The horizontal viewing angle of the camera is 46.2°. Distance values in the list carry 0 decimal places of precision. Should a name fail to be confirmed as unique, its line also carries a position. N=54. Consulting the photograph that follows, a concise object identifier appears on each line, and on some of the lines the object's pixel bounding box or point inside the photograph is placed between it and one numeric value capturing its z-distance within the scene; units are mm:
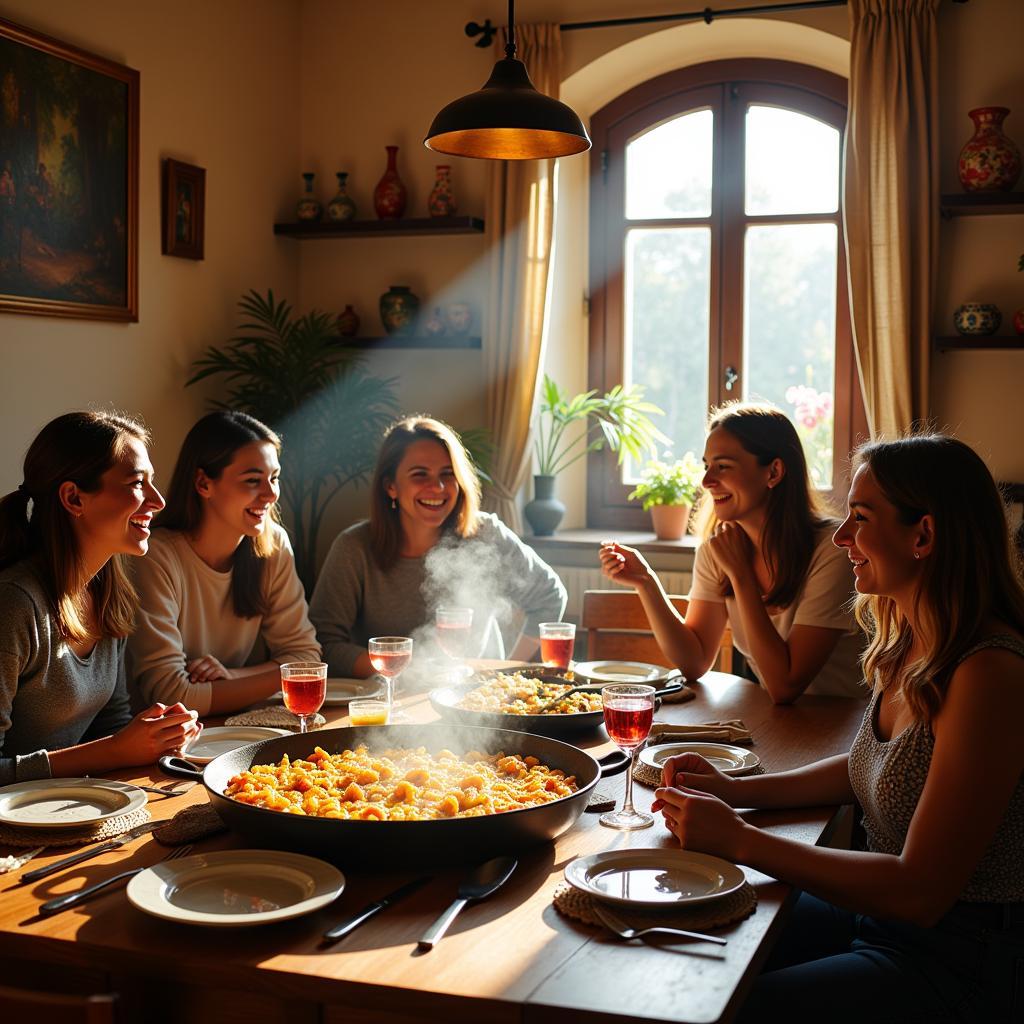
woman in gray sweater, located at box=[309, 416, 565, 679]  3160
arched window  4820
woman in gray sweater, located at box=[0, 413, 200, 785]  1975
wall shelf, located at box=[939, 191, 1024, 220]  4059
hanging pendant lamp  2436
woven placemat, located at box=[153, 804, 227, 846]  1626
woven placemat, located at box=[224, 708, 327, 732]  2242
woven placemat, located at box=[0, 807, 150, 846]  1613
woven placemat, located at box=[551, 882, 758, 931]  1384
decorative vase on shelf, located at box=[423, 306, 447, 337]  4957
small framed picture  4355
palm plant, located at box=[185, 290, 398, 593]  4676
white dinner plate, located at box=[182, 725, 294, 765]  2055
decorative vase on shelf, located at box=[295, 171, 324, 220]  5070
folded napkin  2189
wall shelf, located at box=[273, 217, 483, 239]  4820
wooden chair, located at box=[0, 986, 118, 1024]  1028
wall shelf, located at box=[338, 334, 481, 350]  4926
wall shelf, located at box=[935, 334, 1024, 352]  4129
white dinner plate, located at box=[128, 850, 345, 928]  1333
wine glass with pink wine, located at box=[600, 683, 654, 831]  1764
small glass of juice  2113
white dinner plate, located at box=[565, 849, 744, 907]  1430
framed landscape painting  3641
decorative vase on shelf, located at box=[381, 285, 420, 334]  4988
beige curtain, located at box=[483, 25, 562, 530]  4762
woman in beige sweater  2707
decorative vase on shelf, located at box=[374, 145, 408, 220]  4953
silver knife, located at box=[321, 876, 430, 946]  1323
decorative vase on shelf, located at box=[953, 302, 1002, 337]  4168
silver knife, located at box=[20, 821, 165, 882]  1490
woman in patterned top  1519
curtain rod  4355
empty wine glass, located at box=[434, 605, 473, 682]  2523
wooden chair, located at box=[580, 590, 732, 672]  3285
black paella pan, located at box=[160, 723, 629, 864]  1456
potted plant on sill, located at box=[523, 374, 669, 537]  4895
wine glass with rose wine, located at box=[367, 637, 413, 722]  2281
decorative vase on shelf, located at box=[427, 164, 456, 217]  4848
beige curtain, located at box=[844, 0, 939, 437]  4191
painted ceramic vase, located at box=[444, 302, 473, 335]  4938
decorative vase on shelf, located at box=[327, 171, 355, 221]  5031
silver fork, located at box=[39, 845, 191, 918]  1381
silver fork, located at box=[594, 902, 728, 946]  1337
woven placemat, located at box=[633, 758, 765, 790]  1935
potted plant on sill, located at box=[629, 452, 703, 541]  4770
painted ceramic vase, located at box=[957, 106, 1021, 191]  4078
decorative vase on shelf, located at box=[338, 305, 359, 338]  5105
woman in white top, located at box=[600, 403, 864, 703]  2682
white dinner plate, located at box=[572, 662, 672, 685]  2615
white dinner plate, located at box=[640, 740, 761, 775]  1980
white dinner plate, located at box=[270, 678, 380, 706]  2510
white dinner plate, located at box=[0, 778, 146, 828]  1685
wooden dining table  1211
